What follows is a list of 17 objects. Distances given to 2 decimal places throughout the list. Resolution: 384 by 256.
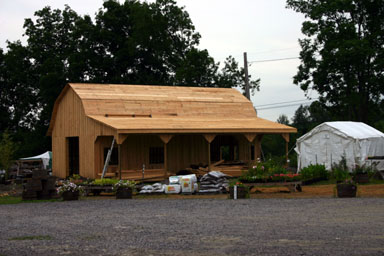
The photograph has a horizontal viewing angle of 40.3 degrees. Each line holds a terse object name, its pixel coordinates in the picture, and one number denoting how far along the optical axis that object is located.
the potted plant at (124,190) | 19.17
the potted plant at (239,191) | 17.75
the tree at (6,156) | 32.35
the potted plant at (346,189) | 16.59
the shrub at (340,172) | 20.66
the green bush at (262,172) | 19.39
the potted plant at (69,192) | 18.81
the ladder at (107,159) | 24.66
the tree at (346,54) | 36.34
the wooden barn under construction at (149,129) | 26.34
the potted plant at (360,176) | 21.42
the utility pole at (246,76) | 34.44
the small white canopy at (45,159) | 36.92
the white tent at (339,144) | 25.95
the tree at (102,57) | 43.94
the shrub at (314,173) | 22.62
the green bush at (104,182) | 20.47
